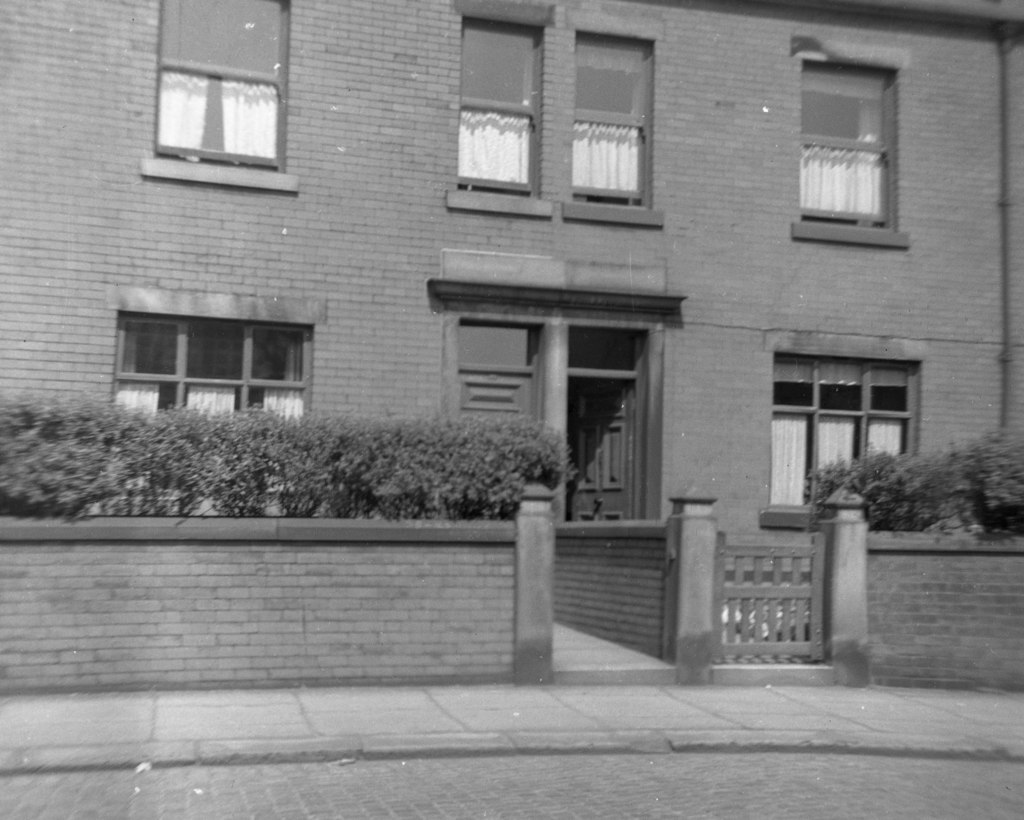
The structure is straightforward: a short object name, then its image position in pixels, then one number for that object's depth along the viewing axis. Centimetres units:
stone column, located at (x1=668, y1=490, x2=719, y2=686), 1038
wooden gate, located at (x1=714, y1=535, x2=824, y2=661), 1058
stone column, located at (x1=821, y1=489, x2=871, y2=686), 1066
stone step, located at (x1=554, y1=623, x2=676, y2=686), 1019
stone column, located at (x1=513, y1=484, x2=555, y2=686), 998
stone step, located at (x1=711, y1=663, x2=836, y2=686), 1045
